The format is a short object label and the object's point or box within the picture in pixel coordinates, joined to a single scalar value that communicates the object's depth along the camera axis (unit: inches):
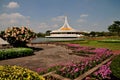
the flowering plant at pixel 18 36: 471.2
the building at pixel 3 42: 468.4
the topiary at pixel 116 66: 142.1
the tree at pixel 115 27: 1777.3
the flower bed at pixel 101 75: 158.3
